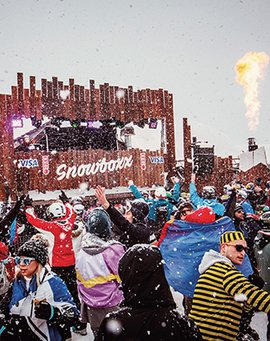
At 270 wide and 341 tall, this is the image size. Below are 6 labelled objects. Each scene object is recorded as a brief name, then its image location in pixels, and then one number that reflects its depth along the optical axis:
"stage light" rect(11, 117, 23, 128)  15.30
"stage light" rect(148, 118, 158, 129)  19.14
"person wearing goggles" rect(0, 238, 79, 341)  3.00
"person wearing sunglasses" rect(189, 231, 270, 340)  2.55
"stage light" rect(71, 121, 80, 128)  17.03
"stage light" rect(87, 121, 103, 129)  17.88
